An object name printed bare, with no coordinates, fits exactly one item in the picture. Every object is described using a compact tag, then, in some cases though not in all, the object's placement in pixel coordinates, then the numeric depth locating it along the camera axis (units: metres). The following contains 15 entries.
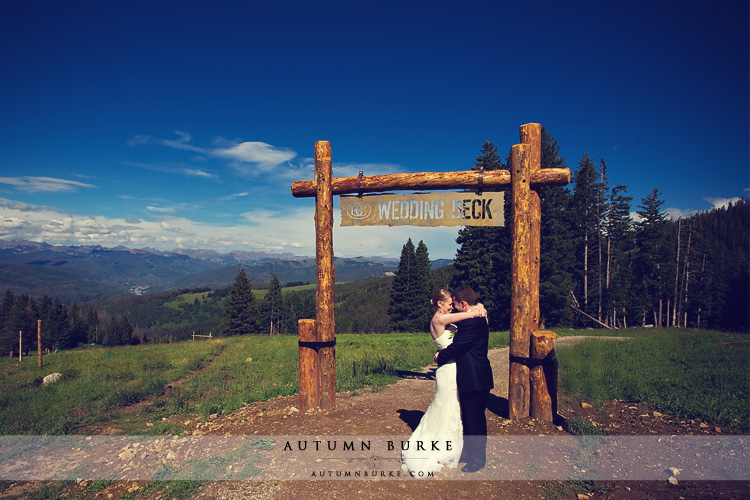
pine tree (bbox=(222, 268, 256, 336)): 52.84
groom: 4.48
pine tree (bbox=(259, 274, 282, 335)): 62.88
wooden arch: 5.89
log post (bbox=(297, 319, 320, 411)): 6.71
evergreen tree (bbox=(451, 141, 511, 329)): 29.55
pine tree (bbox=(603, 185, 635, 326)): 35.81
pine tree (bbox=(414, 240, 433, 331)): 44.56
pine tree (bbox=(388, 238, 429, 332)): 44.72
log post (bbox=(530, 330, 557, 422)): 5.86
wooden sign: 6.25
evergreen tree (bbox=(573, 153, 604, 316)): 35.12
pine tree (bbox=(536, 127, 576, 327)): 29.86
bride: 4.61
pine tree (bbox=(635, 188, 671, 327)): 38.66
